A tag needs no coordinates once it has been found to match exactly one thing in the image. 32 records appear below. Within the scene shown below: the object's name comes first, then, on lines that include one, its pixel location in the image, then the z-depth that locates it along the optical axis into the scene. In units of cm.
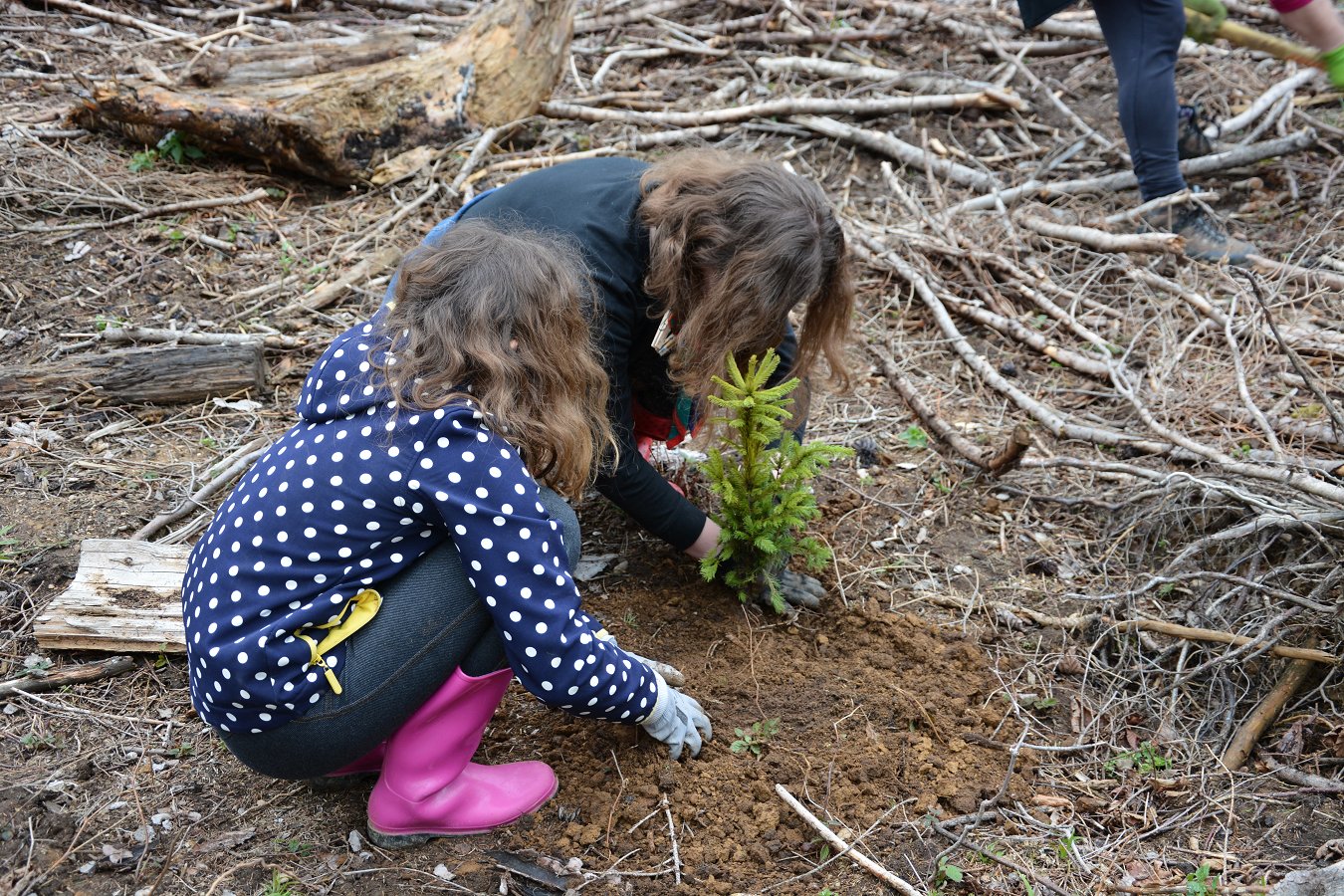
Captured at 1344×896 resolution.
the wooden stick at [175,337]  376
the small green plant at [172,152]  464
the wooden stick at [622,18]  632
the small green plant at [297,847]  221
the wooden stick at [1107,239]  395
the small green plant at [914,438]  362
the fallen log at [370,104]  457
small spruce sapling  246
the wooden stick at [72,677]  253
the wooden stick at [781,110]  524
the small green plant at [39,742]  240
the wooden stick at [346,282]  403
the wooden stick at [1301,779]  229
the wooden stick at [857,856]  214
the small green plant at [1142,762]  246
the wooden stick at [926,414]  347
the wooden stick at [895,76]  534
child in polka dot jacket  186
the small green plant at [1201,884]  208
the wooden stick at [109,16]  575
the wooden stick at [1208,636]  244
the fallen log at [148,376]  347
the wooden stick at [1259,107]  487
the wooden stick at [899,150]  488
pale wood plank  263
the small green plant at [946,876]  216
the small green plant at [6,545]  288
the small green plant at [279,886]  207
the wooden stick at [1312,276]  375
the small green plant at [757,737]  249
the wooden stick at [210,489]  299
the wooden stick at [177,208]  421
